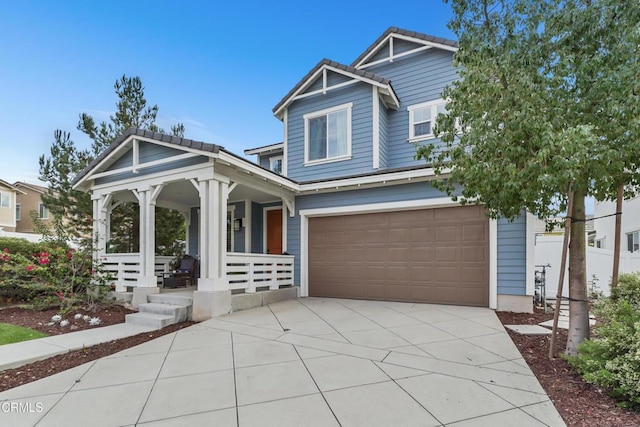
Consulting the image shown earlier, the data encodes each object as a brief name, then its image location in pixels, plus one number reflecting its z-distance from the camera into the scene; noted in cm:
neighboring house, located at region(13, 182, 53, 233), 2444
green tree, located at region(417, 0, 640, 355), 326
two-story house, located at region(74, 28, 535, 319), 680
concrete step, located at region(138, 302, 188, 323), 627
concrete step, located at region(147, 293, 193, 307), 665
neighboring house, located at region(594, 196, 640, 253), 1039
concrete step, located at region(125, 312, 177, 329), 593
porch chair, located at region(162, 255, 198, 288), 864
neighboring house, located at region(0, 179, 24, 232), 2178
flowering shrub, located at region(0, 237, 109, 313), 718
